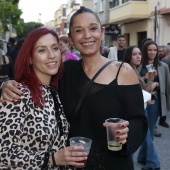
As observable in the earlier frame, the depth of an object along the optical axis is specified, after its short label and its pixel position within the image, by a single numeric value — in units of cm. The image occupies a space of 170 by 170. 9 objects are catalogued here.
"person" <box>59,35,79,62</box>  454
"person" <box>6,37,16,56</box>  858
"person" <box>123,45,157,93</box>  363
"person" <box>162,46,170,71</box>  581
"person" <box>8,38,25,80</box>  630
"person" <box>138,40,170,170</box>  344
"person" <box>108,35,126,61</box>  649
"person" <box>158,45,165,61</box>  647
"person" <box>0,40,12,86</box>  470
